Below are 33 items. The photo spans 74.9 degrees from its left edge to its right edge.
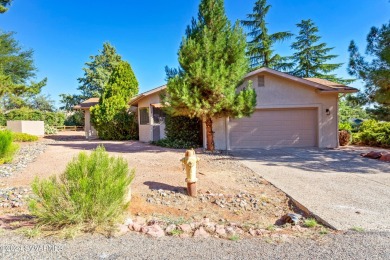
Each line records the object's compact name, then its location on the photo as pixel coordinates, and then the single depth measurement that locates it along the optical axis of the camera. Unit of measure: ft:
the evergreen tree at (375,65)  34.83
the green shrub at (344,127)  51.67
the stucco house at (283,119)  42.75
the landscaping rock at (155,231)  11.02
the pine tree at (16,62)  80.94
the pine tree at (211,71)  33.99
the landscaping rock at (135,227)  11.56
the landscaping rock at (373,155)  31.98
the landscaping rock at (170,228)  11.34
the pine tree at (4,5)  49.93
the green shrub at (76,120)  113.50
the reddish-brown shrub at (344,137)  46.62
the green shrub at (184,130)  44.16
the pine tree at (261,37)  83.15
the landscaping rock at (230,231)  11.31
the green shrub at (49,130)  87.03
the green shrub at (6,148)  28.96
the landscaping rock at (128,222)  11.97
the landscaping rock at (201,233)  10.98
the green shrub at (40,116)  92.94
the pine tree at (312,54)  87.04
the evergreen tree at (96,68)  114.93
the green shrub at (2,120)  91.10
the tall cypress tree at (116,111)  58.95
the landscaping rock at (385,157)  30.15
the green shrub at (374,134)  43.88
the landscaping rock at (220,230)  11.19
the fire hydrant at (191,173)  17.31
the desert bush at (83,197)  11.35
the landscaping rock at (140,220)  12.66
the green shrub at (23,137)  54.24
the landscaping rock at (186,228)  11.44
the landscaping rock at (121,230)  11.06
